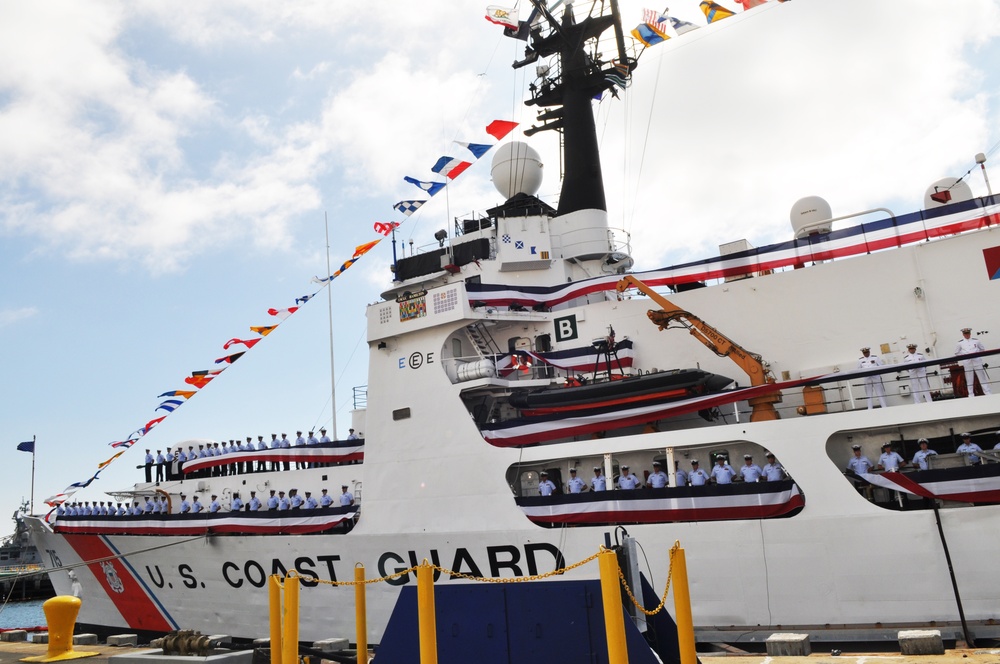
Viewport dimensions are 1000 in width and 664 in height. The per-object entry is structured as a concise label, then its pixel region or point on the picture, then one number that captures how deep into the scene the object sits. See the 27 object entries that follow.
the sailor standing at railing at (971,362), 11.02
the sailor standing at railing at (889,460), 10.60
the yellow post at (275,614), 7.59
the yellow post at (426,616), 6.44
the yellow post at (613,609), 5.77
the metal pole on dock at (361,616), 8.14
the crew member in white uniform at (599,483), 12.45
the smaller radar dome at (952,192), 13.45
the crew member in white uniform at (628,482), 12.43
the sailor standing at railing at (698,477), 11.61
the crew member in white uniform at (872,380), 11.60
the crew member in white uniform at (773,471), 11.38
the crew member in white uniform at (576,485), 12.68
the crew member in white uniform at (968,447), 10.23
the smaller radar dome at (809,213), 14.48
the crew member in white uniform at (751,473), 11.55
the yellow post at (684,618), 6.43
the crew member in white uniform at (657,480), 12.15
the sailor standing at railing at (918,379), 11.05
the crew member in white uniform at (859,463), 10.76
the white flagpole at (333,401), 19.48
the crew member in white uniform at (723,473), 11.56
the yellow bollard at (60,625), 8.84
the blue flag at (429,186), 17.78
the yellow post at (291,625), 7.15
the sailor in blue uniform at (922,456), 10.51
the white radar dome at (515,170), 18.88
